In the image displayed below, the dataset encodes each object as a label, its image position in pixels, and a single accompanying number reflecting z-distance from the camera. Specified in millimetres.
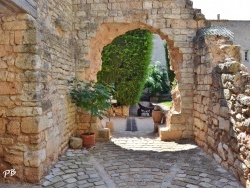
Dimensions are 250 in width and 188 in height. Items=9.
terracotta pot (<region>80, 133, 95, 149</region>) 5840
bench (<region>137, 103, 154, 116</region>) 12895
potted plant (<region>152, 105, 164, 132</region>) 8180
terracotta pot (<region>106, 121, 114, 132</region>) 8445
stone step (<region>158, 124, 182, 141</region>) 6527
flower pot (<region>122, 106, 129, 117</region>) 13014
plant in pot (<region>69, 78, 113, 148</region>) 5715
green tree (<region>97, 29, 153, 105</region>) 12375
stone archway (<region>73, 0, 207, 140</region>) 6363
